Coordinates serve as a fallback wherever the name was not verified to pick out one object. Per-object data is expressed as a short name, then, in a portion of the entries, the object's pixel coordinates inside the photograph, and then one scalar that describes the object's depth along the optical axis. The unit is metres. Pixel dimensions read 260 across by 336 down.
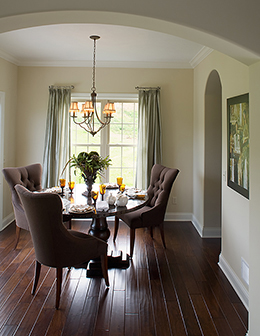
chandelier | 3.79
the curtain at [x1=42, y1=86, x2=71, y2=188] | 5.02
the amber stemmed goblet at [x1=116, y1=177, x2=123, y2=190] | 3.79
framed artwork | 2.72
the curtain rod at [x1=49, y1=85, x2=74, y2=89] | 5.03
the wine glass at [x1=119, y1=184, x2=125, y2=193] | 3.68
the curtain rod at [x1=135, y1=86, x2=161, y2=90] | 5.08
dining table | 2.83
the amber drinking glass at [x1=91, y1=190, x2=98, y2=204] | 3.02
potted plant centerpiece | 3.39
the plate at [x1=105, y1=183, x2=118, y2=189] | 4.06
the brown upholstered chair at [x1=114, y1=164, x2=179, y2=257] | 3.63
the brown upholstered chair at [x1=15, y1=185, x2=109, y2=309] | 2.42
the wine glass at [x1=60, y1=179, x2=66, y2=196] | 3.66
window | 5.35
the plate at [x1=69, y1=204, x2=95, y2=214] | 2.81
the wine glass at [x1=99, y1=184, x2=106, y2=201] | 3.34
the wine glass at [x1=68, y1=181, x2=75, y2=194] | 3.66
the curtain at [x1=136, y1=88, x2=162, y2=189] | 5.08
